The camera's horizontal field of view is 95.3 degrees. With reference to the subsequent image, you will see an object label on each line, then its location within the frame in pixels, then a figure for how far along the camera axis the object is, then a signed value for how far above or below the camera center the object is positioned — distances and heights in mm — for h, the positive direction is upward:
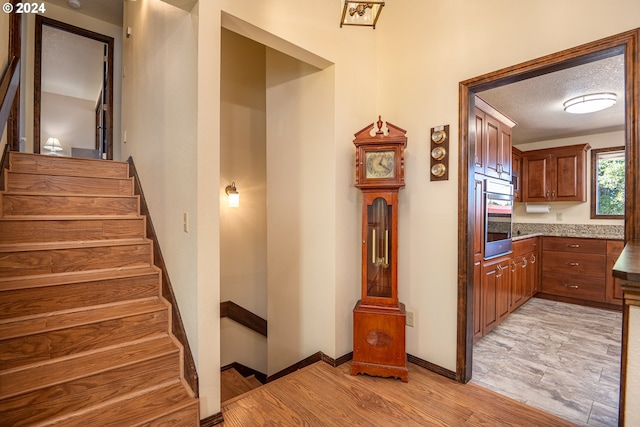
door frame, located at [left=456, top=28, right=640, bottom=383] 1557 +506
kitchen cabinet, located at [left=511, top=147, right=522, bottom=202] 4984 +771
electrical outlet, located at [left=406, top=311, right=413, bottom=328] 2494 -889
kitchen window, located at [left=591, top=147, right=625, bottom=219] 4531 +524
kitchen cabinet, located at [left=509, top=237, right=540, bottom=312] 3697 -780
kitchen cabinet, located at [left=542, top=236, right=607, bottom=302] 4129 -773
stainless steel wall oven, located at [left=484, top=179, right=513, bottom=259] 3016 -21
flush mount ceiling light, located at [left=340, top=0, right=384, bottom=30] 1536 +1098
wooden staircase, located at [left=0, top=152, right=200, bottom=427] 1544 -658
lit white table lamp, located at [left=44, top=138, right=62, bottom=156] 6217 +1475
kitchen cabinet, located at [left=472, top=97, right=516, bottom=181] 2889 +797
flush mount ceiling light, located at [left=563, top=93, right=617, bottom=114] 3134 +1264
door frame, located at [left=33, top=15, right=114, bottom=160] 3846 +1945
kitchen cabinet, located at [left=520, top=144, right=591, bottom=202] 4625 +680
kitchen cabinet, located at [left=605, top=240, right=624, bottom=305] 3969 -859
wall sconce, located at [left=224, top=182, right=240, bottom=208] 3584 +238
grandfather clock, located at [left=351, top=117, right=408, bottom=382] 2219 -355
